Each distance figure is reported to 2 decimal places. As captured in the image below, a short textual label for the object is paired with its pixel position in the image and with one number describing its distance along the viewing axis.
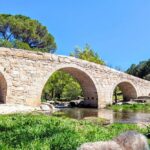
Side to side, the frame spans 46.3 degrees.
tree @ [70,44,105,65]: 19.08
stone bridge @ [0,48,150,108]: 8.82
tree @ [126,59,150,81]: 25.11
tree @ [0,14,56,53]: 21.84
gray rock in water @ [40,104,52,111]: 9.12
